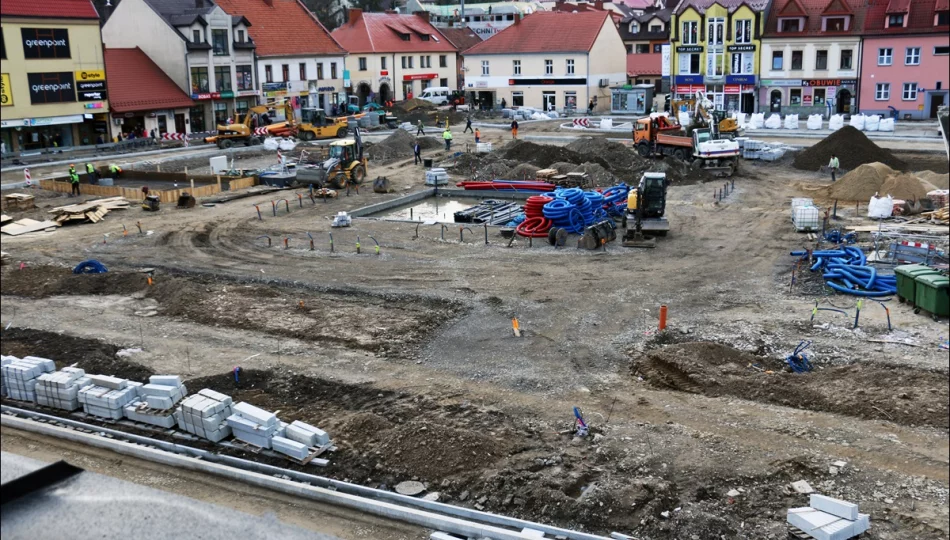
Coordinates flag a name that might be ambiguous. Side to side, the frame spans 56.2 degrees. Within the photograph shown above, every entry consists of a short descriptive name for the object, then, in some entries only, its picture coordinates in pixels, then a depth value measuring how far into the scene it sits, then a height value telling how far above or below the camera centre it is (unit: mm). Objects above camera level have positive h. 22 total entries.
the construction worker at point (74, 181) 34125 -3183
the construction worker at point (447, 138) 44688 -2524
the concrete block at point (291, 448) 12094 -4788
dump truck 34938 -2628
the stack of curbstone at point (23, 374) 14266 -4364
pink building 48938 +914
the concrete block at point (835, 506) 9703 -4666
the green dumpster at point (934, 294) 16531 -4079
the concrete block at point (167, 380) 13742 -4337
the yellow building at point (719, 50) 54875 +1845
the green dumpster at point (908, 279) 17552 -4008
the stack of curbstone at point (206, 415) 12742 -4558
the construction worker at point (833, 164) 33469 -3260
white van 71188 -613
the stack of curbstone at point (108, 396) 13594 -4520
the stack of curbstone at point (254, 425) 12500 -4622
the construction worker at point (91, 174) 36094 -3104
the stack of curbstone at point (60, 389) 13906 -4492
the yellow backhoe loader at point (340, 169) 33844 -3003
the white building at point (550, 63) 63219 +1521
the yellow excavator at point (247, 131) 48781 -2149
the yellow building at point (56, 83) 36469 +658
